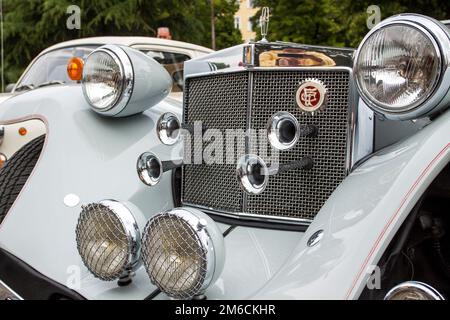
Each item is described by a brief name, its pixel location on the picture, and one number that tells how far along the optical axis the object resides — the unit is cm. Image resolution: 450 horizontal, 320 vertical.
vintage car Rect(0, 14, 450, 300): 148
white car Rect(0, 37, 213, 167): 500
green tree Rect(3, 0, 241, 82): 1435
